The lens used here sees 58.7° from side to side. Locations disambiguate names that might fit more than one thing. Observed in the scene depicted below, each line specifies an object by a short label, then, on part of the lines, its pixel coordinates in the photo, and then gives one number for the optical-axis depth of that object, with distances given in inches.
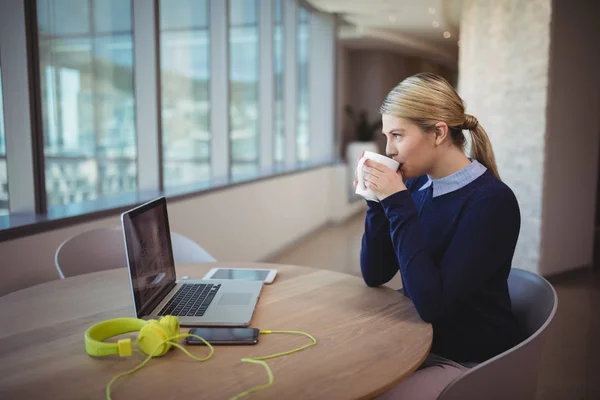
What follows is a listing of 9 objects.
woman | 53.6
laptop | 52.4
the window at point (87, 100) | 184.4
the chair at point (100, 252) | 80.6
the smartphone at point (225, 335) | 48.4
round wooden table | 40.5
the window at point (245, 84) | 249.1
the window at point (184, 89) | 220.2
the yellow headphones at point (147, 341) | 45.4
